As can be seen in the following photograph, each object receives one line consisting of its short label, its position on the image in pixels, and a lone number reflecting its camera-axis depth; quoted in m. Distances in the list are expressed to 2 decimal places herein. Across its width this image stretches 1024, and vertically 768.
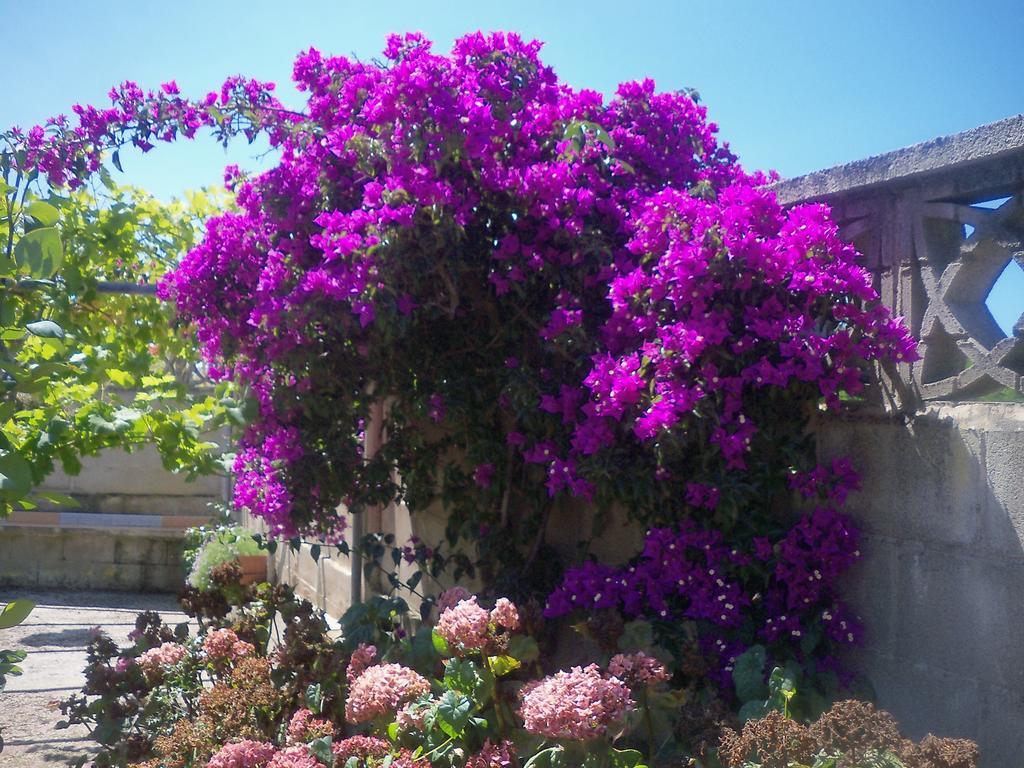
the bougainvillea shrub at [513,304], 2.65
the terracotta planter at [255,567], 8.80
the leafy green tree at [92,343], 2.21
